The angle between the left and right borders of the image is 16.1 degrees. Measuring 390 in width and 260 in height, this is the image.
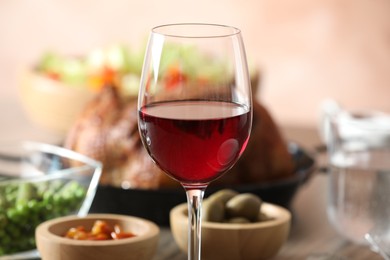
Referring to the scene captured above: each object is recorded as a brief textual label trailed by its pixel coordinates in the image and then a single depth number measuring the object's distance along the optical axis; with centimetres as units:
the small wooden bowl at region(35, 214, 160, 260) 108
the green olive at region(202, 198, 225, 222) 116
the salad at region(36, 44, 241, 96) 181
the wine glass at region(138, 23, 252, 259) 98
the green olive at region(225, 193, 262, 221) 117
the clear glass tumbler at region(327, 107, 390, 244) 122
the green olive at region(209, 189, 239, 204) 117
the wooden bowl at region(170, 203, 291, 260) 114
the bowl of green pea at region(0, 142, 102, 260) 114
